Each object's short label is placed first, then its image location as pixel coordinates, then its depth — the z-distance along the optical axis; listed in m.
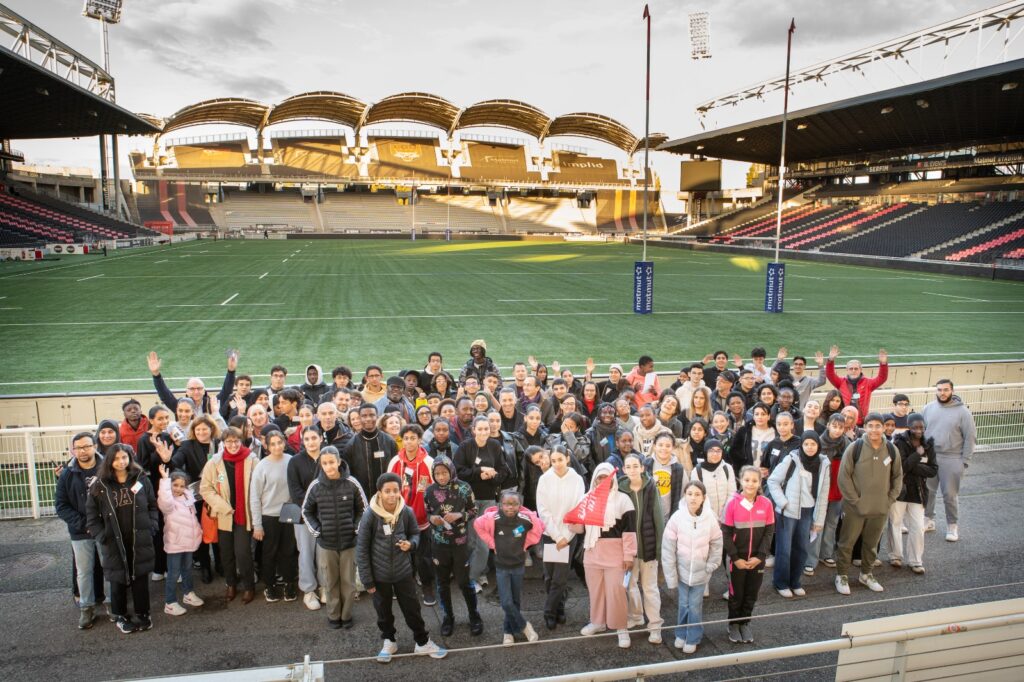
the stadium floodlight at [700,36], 72.00
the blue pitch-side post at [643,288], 21.31
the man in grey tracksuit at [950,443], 6.80
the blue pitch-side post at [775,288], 22.12
